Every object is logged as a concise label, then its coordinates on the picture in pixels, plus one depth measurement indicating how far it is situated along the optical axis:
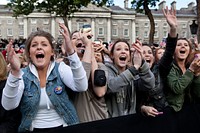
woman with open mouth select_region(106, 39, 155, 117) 2.76
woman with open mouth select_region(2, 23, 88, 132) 2.27
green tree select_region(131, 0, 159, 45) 14.54
